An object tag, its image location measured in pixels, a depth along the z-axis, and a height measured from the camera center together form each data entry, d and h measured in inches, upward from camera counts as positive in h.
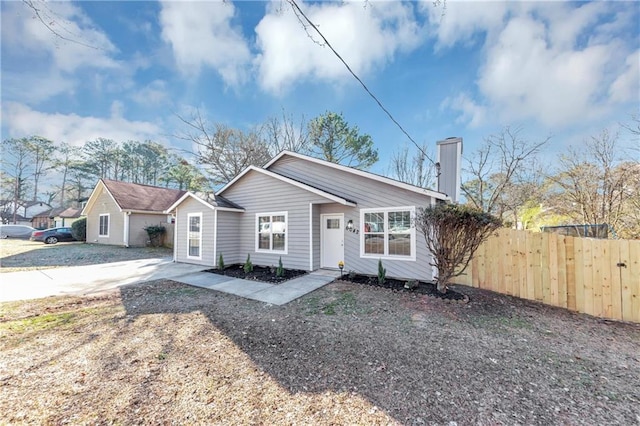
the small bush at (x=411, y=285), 267.9 -69.8
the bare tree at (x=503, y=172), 478.0 +97.8
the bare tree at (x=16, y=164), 1139.3 +265.1
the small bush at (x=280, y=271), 334.3 -69.6
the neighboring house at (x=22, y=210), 1496.3 +63.8
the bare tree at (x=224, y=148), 717.3 +211.7
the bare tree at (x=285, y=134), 765.9 +265.4
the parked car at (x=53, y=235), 751.7 -47.5
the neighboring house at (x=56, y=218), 1060.5 +9.0
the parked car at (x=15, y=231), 906.0 -41.1
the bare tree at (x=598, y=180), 295.3 +49.7
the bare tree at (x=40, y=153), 1195.3 +329.5
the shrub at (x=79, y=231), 785.6 -34.9
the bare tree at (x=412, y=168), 698.8 +147.6
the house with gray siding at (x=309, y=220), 303.0 -0.6
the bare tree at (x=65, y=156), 1334.9 +341.8
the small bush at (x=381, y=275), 288.8 -63.6
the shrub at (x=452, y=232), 225.3 -11.7
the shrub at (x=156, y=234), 670.5 -38.3
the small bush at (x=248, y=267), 358.6 -67.7
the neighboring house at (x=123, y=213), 665.0 +18.7
